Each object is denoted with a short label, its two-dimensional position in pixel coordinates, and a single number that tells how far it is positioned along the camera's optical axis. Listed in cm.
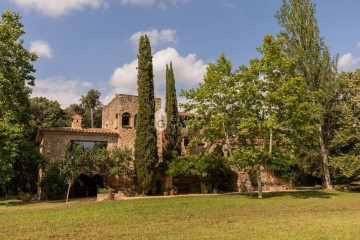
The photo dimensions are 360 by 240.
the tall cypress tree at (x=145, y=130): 2228
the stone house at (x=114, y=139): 2269
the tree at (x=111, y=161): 2252
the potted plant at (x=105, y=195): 2021
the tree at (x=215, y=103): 1951
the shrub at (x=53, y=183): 2117
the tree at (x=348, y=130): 2244
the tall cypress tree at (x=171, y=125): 2673
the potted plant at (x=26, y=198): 2068
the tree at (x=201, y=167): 2327
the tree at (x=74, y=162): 2047
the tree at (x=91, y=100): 4953
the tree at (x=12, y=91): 1806
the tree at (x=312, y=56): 2527
